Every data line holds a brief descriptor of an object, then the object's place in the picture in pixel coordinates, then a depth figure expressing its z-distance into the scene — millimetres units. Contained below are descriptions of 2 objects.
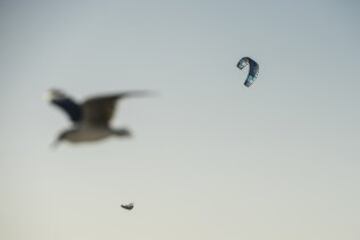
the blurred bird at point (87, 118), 14729
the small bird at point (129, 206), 28512
